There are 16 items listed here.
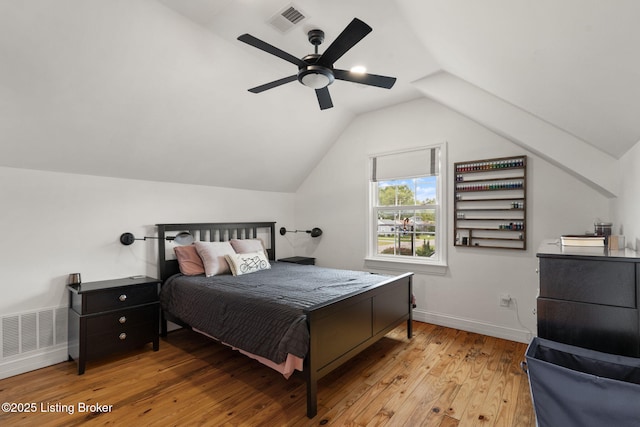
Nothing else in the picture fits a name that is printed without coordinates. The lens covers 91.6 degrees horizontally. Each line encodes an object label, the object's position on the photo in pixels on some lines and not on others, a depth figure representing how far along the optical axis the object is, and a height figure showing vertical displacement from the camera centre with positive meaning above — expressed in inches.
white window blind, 151.5 +26.8
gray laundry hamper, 50.0 -29.7
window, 152.1 +4.9
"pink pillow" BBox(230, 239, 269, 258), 152.0 -14.9
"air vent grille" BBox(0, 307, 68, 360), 101.0 -39.7
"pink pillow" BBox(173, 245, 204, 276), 136.3 -20.0
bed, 83.4 -29.1
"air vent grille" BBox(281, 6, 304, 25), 89.2 +59.1
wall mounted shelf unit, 127.7 +6.0
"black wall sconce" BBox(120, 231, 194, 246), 127.5 -9.9
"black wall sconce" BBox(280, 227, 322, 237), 189.6 -9.6
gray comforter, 86.1 -28.2
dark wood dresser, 61.3 -17.0
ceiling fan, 70.6 +40.4
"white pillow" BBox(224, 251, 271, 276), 136.2 -21.1
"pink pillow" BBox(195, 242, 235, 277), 134.6 -18.1
